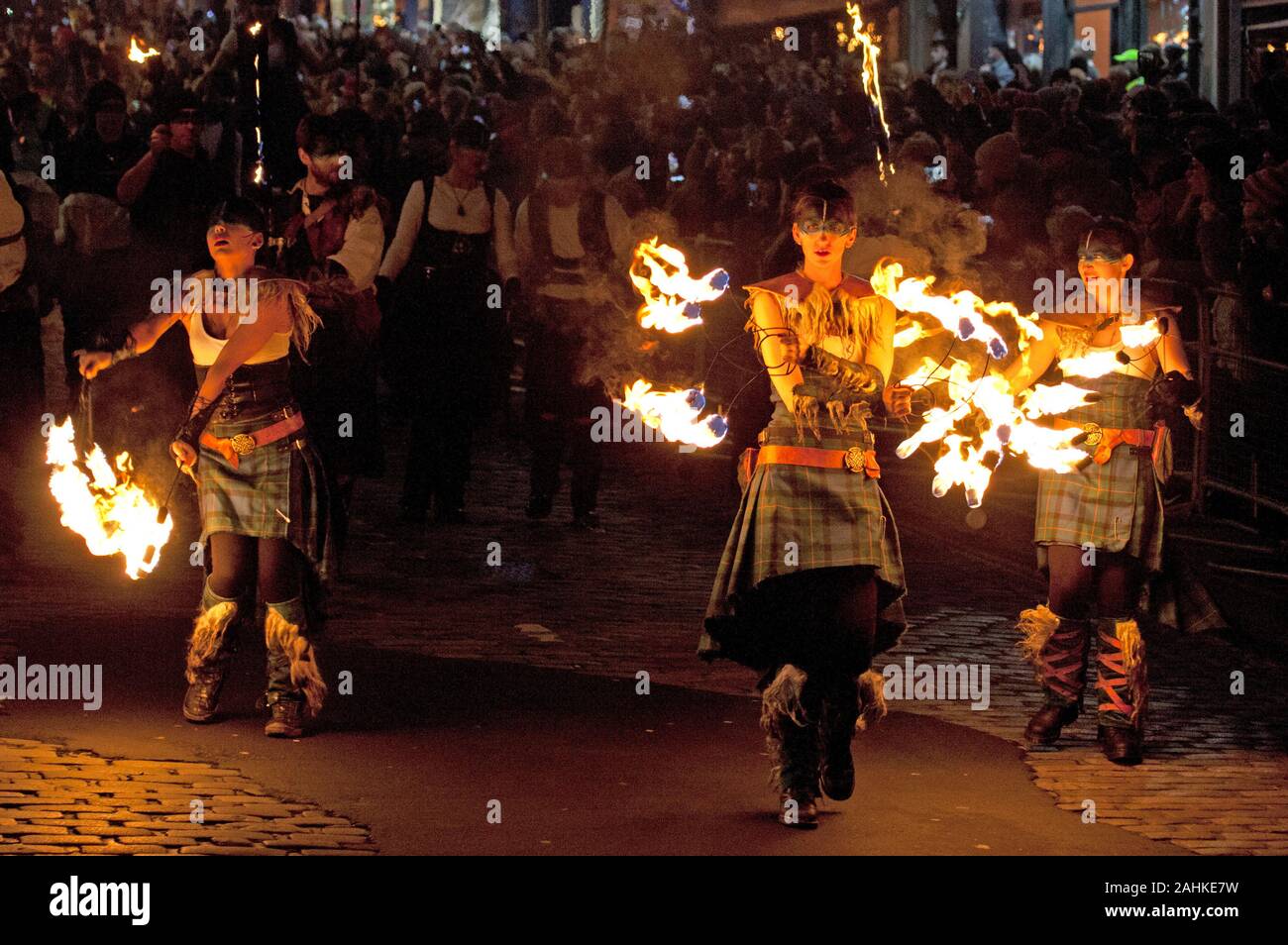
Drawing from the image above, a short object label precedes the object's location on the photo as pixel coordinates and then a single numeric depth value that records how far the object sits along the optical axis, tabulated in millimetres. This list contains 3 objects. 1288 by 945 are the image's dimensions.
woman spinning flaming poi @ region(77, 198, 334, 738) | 14972
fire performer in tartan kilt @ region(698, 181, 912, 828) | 13066
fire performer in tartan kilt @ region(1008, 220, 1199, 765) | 15126
